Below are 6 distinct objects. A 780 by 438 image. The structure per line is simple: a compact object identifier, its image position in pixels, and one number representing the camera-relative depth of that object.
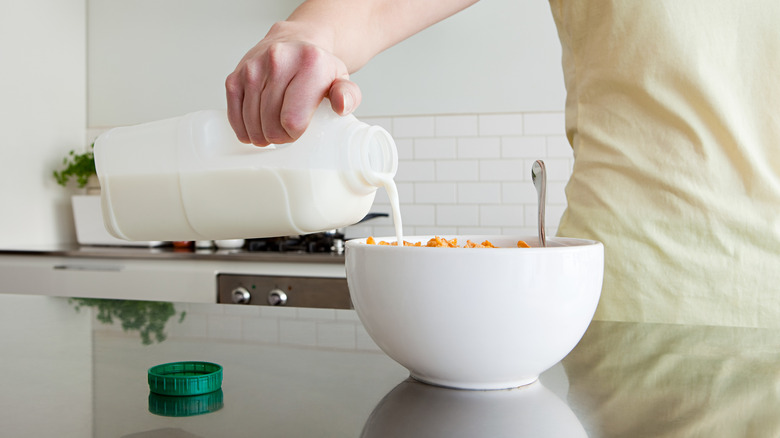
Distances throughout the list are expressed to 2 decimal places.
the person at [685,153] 0.86
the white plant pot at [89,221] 2.72
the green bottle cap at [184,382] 0.46
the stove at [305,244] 2.31
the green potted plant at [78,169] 2.76
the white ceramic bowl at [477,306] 0.46
